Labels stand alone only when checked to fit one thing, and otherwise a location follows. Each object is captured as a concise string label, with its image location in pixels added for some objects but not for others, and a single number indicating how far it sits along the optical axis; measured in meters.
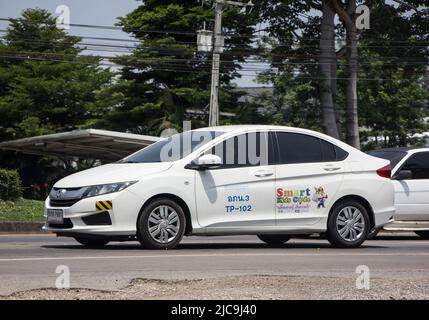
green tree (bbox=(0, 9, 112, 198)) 52.00
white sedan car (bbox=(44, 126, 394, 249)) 11.15
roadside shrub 22.59
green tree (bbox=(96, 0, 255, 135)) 47.84
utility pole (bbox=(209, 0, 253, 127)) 33.84
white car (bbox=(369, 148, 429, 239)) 15.91
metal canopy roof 26.68
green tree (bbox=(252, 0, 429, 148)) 39.09
